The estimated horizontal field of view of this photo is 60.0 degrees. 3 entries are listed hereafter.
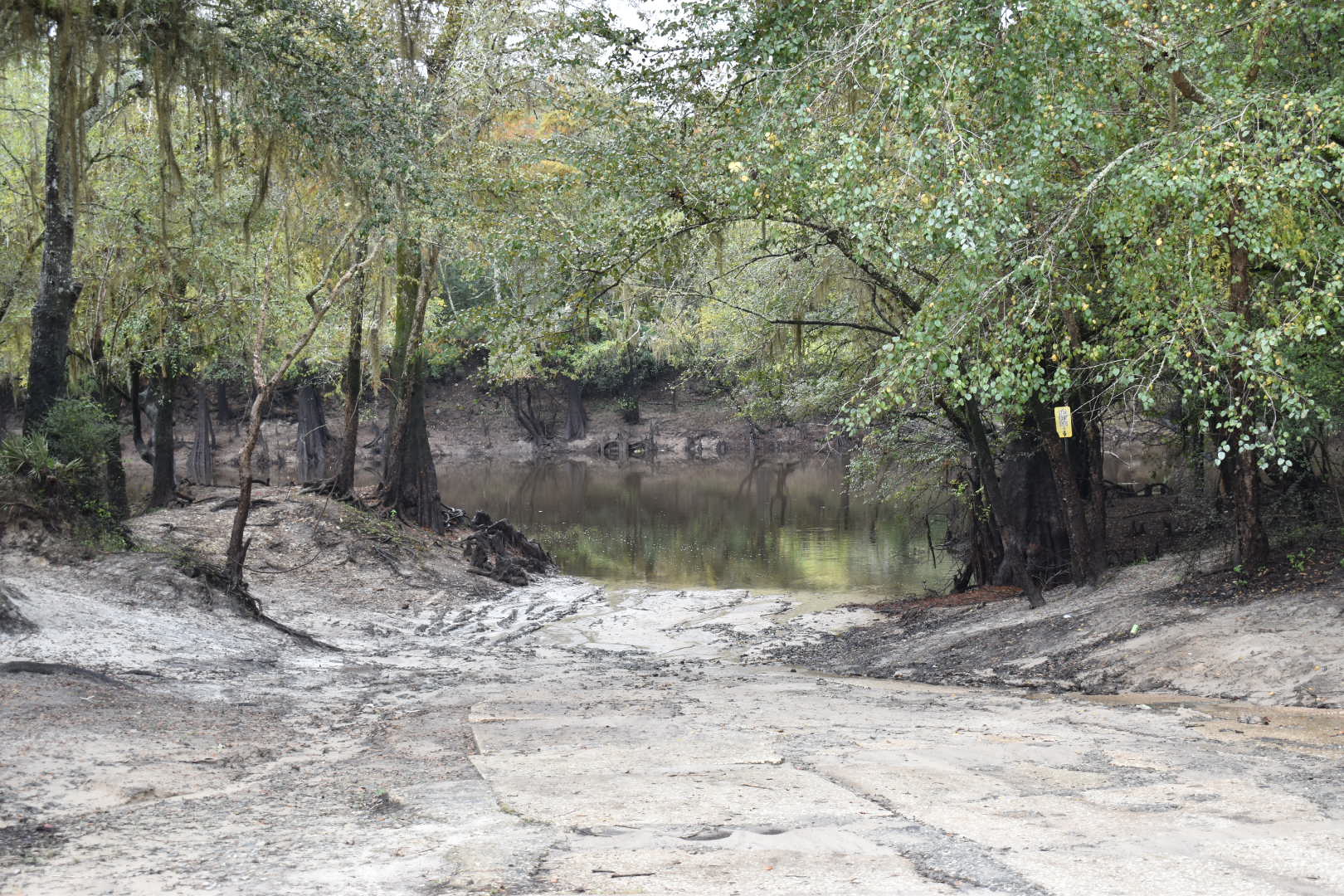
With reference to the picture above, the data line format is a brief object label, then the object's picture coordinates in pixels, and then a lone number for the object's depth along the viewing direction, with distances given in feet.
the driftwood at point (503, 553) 66.74
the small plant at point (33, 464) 36.96
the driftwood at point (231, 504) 61.67
